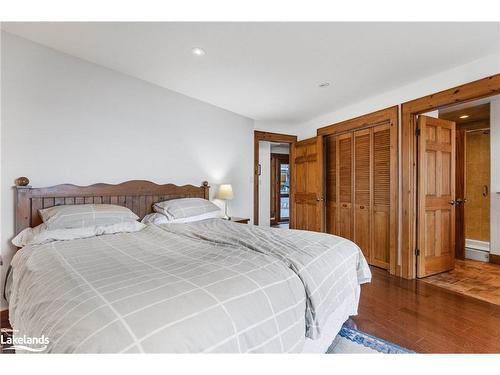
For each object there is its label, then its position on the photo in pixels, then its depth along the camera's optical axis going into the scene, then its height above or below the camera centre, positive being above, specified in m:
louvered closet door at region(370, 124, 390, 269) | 3.35 -0.11
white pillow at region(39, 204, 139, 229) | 2.08 -0.23
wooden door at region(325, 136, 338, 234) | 4.18 +0.09
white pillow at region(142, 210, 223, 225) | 2.76 -0.33
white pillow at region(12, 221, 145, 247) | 1.94 -0.35
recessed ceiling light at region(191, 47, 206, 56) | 2.33 +1.25
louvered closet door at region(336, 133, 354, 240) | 3.89 +0.05
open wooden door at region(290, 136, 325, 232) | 4.26 +0.06
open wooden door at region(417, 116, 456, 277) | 3.05 -0.09
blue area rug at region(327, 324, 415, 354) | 1.68 -1.05
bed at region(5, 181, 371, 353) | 0.81 -0.41
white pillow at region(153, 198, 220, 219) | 2.86 -0.22
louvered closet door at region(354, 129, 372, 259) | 3.61 -0.02
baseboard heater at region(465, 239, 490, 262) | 3.82 -0.95
